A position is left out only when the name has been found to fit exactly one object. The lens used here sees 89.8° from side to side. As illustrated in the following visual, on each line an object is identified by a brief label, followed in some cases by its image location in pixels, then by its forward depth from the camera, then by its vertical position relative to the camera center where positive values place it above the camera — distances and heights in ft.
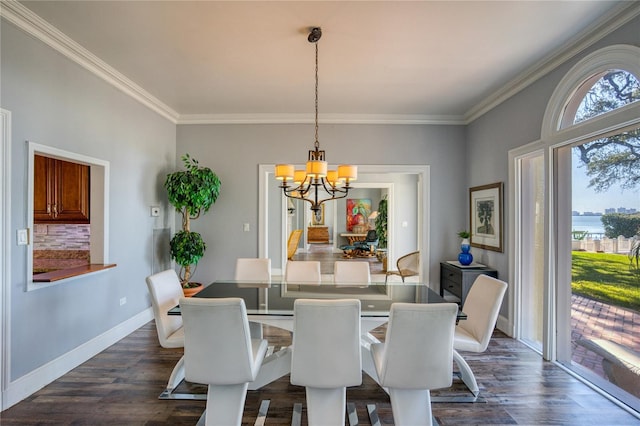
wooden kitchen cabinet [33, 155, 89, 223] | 10.65 +0.86
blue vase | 13.47 -1.59
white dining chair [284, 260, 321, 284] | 11.32 -1.90
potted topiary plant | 13.39 +0.73
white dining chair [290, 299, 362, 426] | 5.68 -2.29
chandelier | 8.19 +1.20
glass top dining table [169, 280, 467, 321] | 7.40 -2.09
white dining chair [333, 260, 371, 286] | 11.09 -1.89
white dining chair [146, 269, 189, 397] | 8.04 -2.57
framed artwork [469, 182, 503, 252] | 12.61 +0.09
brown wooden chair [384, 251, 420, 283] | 15.74 -2.35
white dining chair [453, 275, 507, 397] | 7.62 -2.55
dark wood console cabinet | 12.54 -2.38
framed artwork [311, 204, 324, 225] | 44.00 -0.37
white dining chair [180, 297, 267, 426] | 5.86 -2.32
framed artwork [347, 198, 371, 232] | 40.04 +0.91
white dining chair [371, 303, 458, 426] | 5.66 -2.34
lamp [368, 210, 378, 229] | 39.22 -0.09
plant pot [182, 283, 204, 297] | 13.15 -2.99
